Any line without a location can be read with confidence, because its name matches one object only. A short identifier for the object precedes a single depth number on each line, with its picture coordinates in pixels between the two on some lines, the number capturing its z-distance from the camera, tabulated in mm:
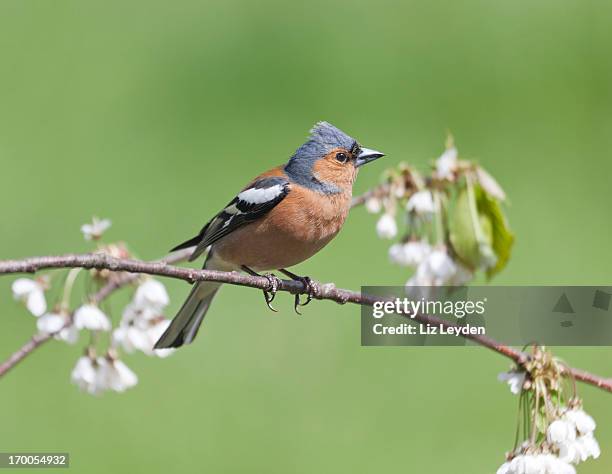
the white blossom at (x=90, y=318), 5961
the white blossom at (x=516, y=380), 5297
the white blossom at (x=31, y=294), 5910
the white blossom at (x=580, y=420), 5078
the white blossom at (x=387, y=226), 6980
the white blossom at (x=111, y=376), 6258
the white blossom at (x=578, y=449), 5094
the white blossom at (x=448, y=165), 6668
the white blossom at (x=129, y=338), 6254
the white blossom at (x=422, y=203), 6664
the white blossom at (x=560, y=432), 5051
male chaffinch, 6738
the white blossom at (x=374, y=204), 6887
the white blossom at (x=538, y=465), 5055
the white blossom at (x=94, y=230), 5906
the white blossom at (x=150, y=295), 6160
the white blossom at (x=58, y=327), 5902
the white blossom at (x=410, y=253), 6879
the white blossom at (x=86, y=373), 6215
